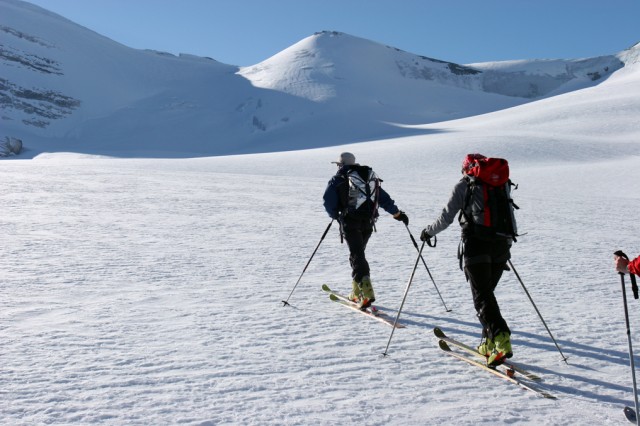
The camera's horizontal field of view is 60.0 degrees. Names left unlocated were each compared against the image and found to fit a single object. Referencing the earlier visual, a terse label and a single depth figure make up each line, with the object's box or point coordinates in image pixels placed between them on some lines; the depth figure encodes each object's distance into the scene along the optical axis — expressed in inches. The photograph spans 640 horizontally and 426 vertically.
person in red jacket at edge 145.9
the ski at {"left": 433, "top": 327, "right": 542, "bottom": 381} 183.9
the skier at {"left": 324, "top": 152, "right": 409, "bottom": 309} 255.0
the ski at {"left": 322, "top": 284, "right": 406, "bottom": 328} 245.0
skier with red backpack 184.2
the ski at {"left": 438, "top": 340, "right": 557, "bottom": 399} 171.9
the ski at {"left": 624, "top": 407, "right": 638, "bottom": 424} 153.7
